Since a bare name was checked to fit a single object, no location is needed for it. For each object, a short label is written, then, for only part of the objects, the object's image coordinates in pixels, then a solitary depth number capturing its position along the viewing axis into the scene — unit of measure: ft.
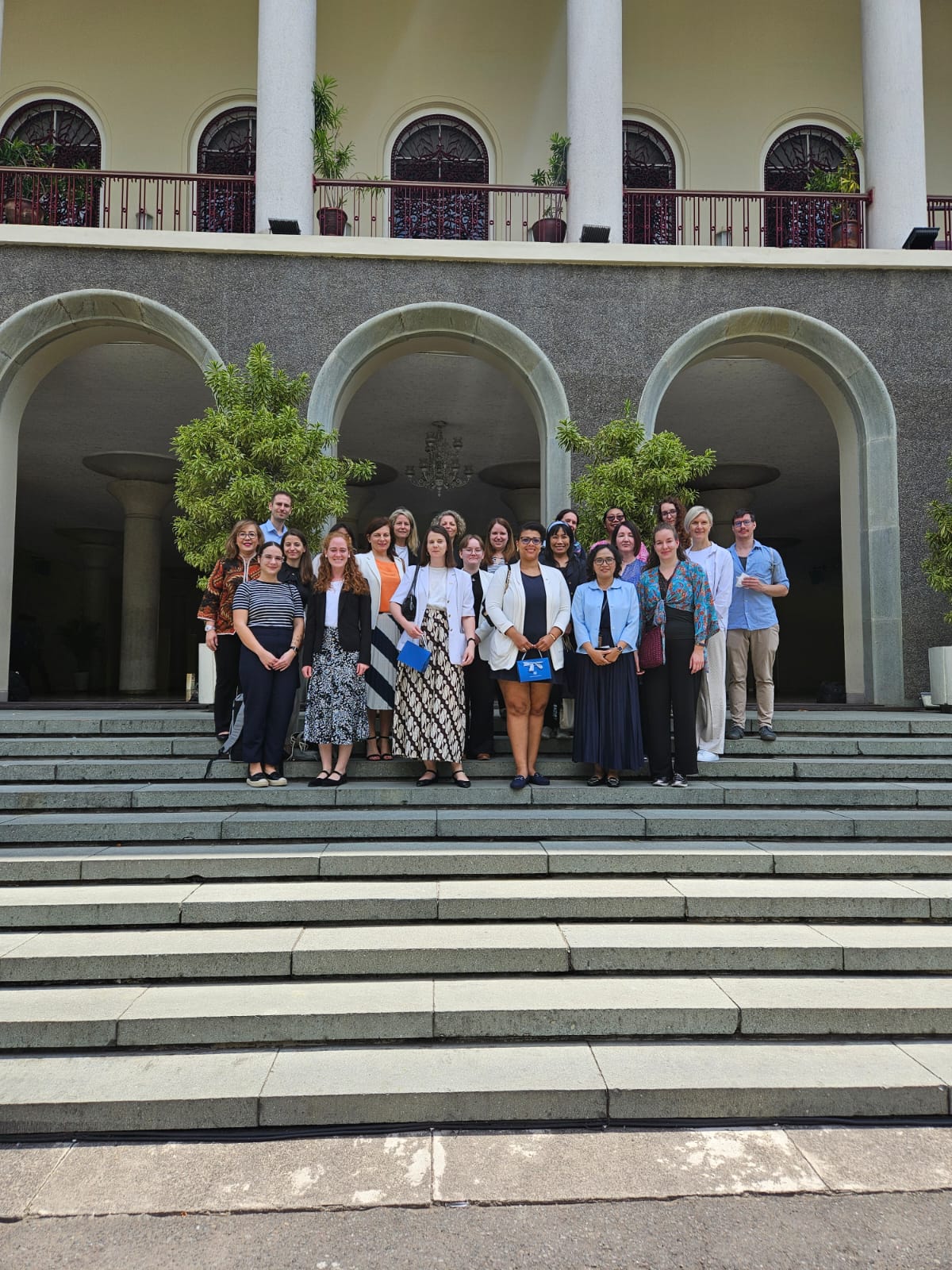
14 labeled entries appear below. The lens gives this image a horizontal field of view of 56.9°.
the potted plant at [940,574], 30.96
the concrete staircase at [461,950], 11.21
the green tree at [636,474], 26.63
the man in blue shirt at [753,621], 23.75
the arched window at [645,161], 44.01
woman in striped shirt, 19.92
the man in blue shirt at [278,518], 23.81
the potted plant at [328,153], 35.53
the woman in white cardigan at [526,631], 20.36
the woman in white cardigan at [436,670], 19.89
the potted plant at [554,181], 36.11
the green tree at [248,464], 25.91
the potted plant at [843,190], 36.52
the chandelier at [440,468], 50.85
